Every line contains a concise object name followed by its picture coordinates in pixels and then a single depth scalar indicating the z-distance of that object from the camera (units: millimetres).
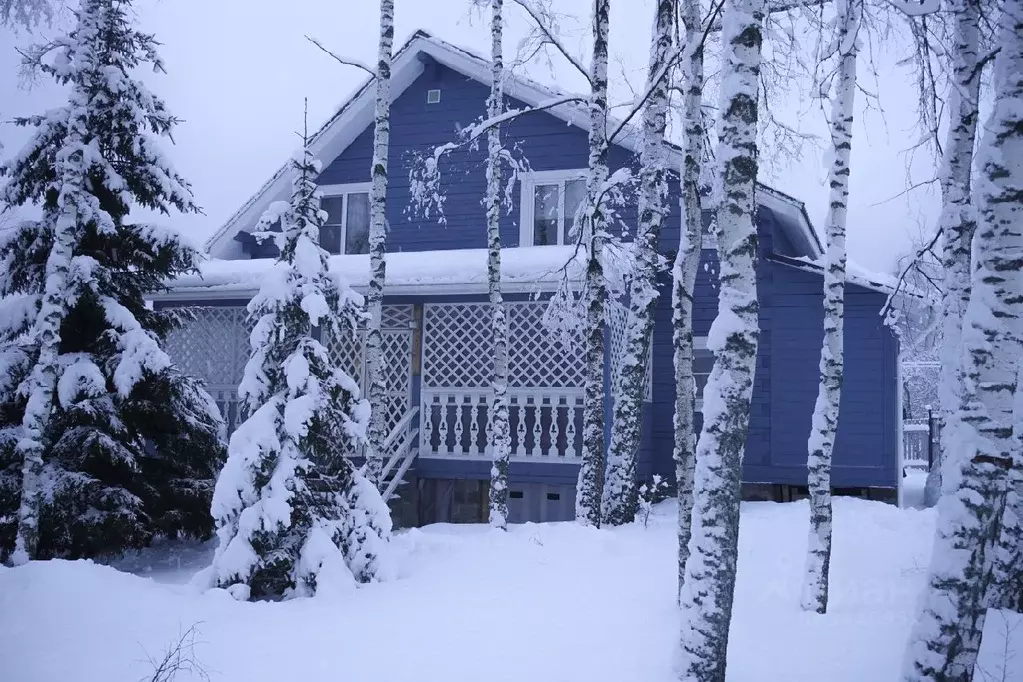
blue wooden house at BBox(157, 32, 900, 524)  12422
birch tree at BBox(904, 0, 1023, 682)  4012
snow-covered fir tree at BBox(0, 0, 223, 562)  8172
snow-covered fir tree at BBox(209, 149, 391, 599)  7035
